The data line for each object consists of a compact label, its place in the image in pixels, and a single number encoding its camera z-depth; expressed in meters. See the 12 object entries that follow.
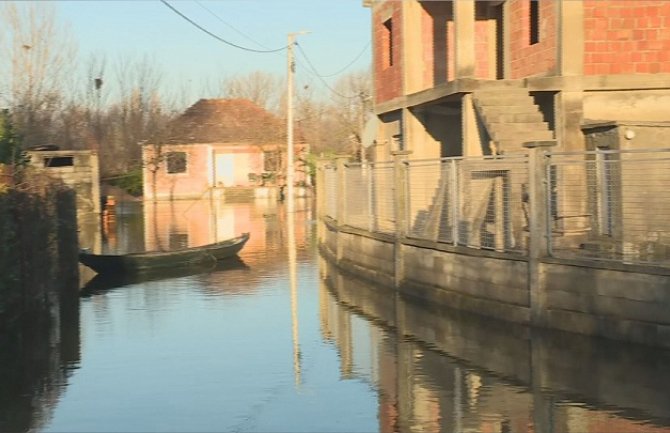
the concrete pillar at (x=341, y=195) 21.20
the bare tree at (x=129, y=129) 65.19
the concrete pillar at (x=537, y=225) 12.41
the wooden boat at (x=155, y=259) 20.19
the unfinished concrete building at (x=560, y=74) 18.20
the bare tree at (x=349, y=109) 68.93
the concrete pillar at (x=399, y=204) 16.75
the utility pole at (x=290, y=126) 42.72
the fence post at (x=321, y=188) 27.53
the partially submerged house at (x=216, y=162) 62.84
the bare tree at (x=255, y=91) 86.25
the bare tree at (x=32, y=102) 34.62
